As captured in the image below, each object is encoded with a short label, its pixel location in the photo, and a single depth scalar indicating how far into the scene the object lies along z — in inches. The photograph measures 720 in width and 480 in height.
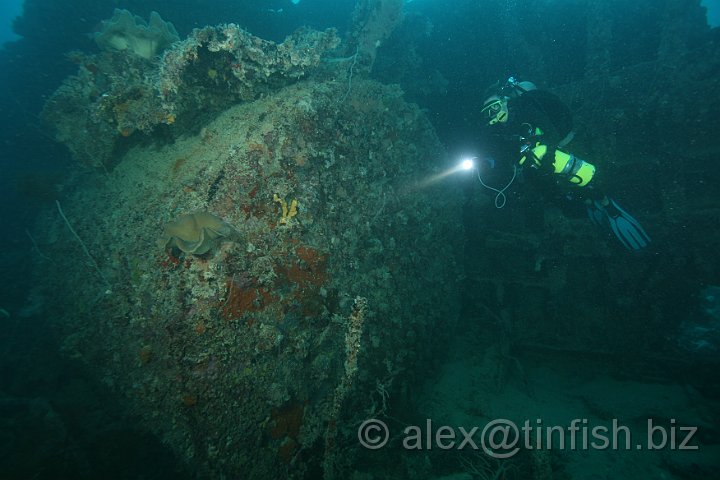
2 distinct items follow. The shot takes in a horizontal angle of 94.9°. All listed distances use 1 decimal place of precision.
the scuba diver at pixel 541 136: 179.9
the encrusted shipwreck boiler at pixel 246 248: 84.4
